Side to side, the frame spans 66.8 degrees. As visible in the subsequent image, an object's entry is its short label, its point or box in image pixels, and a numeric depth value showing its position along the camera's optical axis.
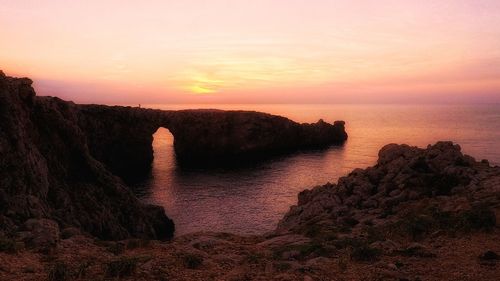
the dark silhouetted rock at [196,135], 108.81
